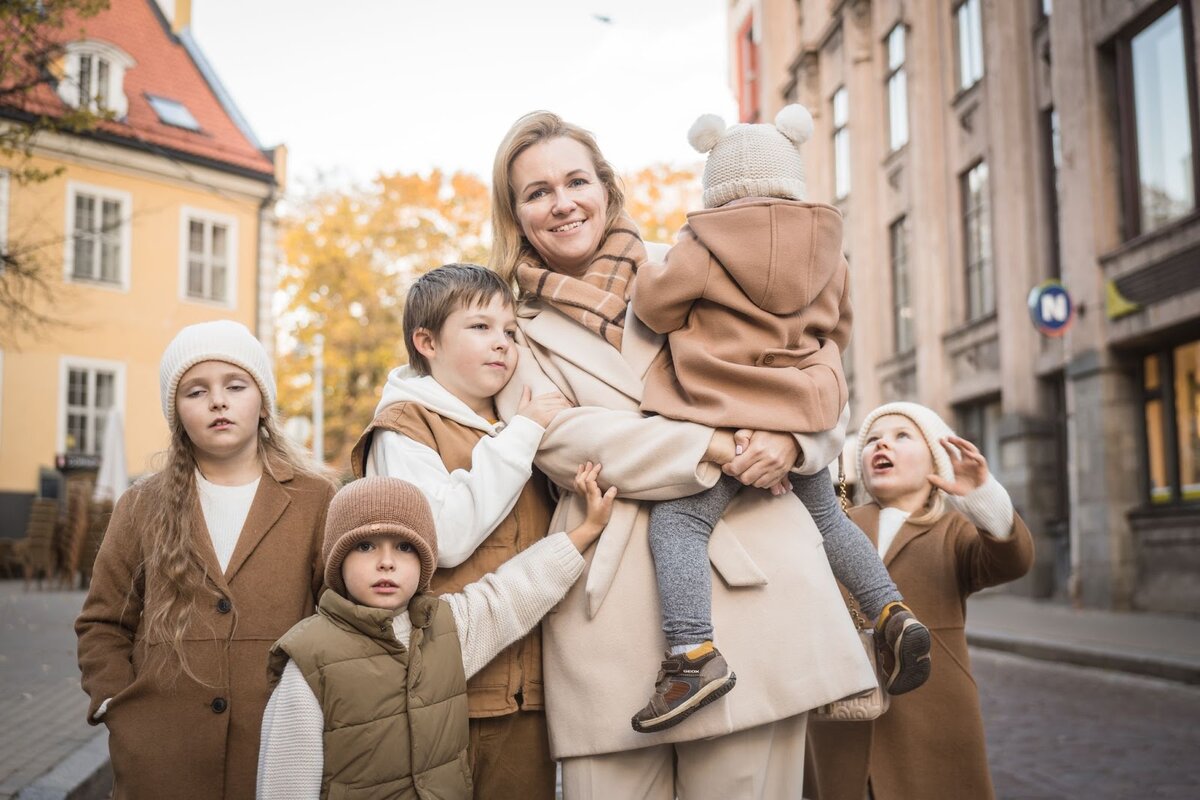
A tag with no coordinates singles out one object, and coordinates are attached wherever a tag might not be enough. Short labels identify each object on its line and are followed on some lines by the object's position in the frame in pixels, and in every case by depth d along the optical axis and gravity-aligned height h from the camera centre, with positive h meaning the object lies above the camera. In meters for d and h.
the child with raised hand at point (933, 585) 3.74 -0.33
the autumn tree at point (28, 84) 8.34 +3.10
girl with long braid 3.13 -0.24
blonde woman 2.65 -0.28
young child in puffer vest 2.66 -0.36
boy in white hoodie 2.84 +0.08
